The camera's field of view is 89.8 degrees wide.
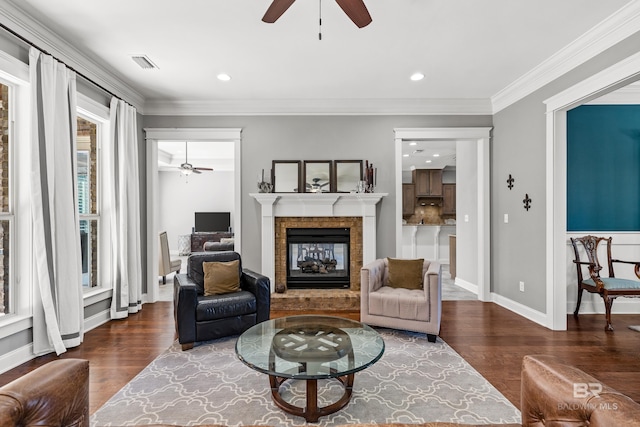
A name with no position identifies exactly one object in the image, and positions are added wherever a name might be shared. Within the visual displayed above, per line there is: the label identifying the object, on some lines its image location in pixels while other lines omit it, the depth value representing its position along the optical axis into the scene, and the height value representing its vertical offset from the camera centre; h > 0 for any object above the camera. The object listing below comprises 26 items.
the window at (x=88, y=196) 3.72 +0.18
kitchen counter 8.12 -0.87
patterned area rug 1.96 -1.28
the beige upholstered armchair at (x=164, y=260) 5.59 -0.87
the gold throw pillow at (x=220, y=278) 3.30 -0.72
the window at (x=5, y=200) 2.70 +0.10
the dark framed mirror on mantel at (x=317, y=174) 4.65 +0.50
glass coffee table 1.85 -0.92
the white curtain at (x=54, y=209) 2.73 +0.02
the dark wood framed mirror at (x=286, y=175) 4.64 +0.49
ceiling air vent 3.29 +1.57
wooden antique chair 3.36 -0.82
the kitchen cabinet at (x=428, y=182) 8.90 +0.70
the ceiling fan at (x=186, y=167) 7.50 +1.00
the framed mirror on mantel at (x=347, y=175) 4.64 +0.48
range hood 9.00 +0.17
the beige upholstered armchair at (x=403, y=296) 3.13 -0.90
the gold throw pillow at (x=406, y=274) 3.57 -0.75
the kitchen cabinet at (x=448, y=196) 8.95 +0.30
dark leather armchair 2.95 -0.93
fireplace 4.49 -0.17
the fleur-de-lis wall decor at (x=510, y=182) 4.19 +0.32
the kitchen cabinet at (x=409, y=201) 9.03 +0.17
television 9.35 -0.36
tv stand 9.05 -0.77
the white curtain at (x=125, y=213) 3.83 -0.03
